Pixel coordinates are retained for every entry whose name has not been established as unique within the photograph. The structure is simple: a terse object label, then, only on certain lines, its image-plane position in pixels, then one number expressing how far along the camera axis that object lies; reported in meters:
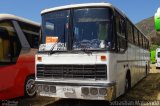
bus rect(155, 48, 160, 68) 17.54
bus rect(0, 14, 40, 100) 5.45
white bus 4.62
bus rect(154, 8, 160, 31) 5.86
